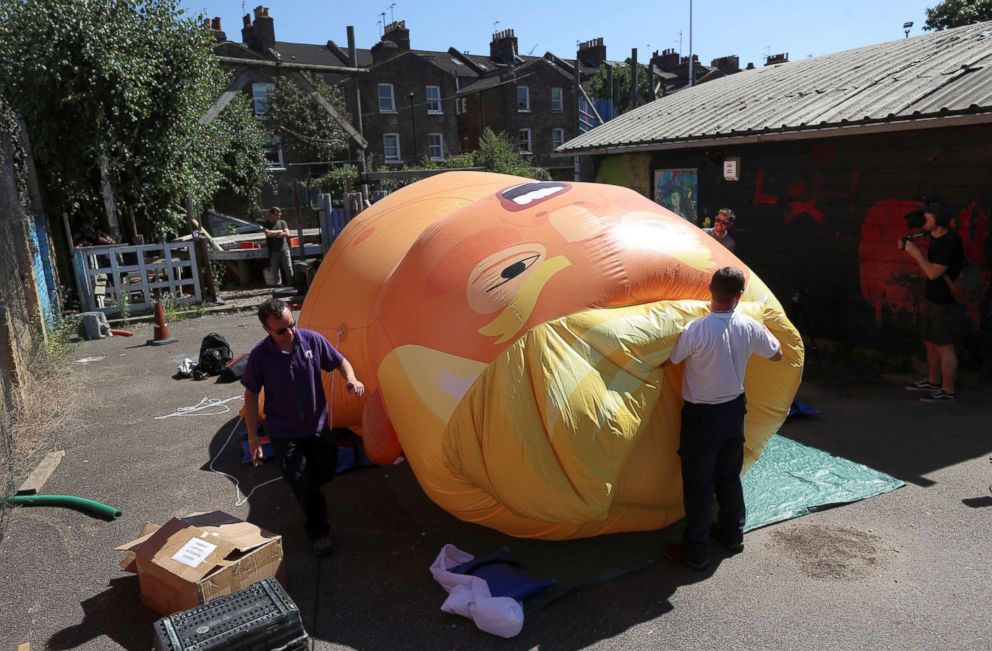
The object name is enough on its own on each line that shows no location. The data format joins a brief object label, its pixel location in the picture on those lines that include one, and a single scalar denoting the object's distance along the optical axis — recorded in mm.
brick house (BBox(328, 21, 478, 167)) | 37406
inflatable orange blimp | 3812
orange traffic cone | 11359
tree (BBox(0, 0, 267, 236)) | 12445
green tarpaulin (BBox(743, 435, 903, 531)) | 4895
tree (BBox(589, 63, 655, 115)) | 37084
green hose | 5405
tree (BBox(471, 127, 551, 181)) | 29406
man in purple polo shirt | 4473
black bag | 9195
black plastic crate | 3205
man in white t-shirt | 3930
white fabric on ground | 3654
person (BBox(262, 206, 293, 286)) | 15031
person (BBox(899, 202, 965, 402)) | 6668
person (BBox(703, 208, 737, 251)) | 8547
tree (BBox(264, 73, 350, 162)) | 31594
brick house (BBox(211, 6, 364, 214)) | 32250
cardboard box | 3803
